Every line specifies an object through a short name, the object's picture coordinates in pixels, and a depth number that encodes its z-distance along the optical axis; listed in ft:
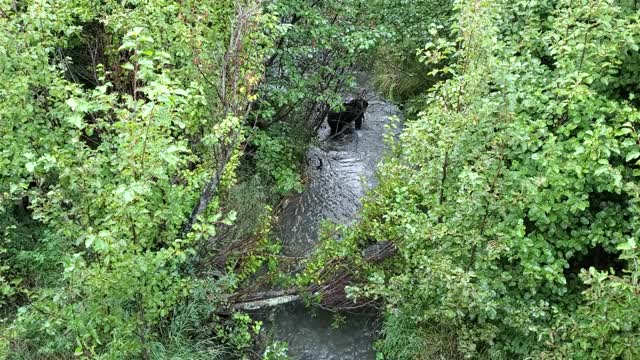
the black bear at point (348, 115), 35.91
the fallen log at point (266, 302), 20.78
